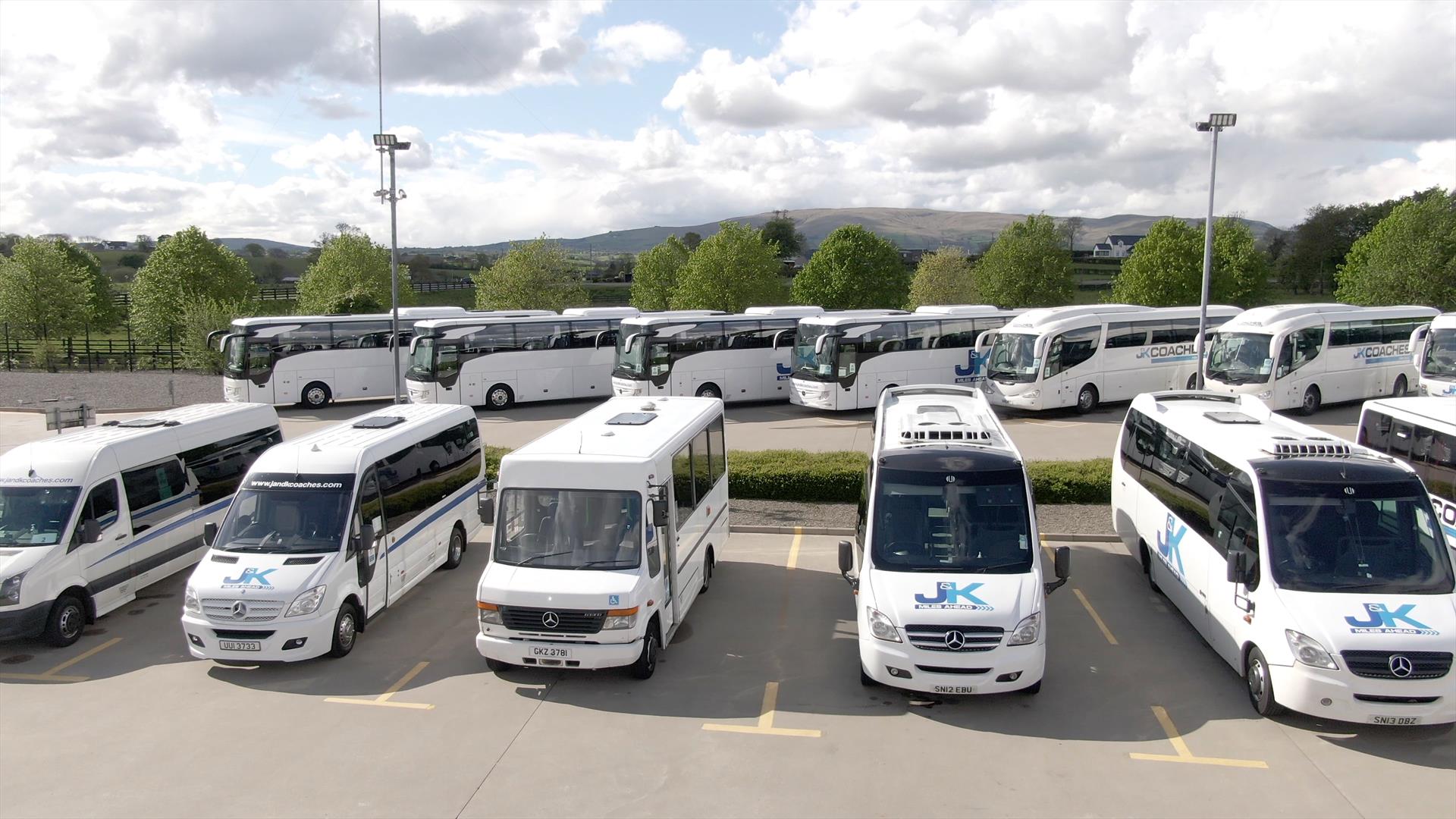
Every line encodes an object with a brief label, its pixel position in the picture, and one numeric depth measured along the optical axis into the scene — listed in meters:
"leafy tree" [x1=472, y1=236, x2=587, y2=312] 58.75
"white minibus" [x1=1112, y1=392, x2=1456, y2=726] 8.07
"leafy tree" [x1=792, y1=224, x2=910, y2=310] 53.56
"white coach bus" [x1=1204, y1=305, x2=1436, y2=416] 26.25
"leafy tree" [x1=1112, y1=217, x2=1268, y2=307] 51.50
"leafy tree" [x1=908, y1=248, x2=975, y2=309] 57.97
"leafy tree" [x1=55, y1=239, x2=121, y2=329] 55.59
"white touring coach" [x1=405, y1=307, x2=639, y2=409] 29.81
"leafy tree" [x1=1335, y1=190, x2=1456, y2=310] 43.88
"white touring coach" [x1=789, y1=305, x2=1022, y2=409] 28.09
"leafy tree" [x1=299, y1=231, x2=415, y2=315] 53.09
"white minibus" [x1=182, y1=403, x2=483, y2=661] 9.88
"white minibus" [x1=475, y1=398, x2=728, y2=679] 9.25
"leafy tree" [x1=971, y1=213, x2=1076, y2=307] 57.00
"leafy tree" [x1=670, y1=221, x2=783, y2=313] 53.31
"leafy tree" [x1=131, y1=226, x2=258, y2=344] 49.78
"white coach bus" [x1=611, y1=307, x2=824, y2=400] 28.83
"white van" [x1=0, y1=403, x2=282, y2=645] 10.77
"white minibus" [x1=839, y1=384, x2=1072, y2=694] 8.65
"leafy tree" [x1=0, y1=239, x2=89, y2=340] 49.12
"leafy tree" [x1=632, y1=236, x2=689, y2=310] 67.50
